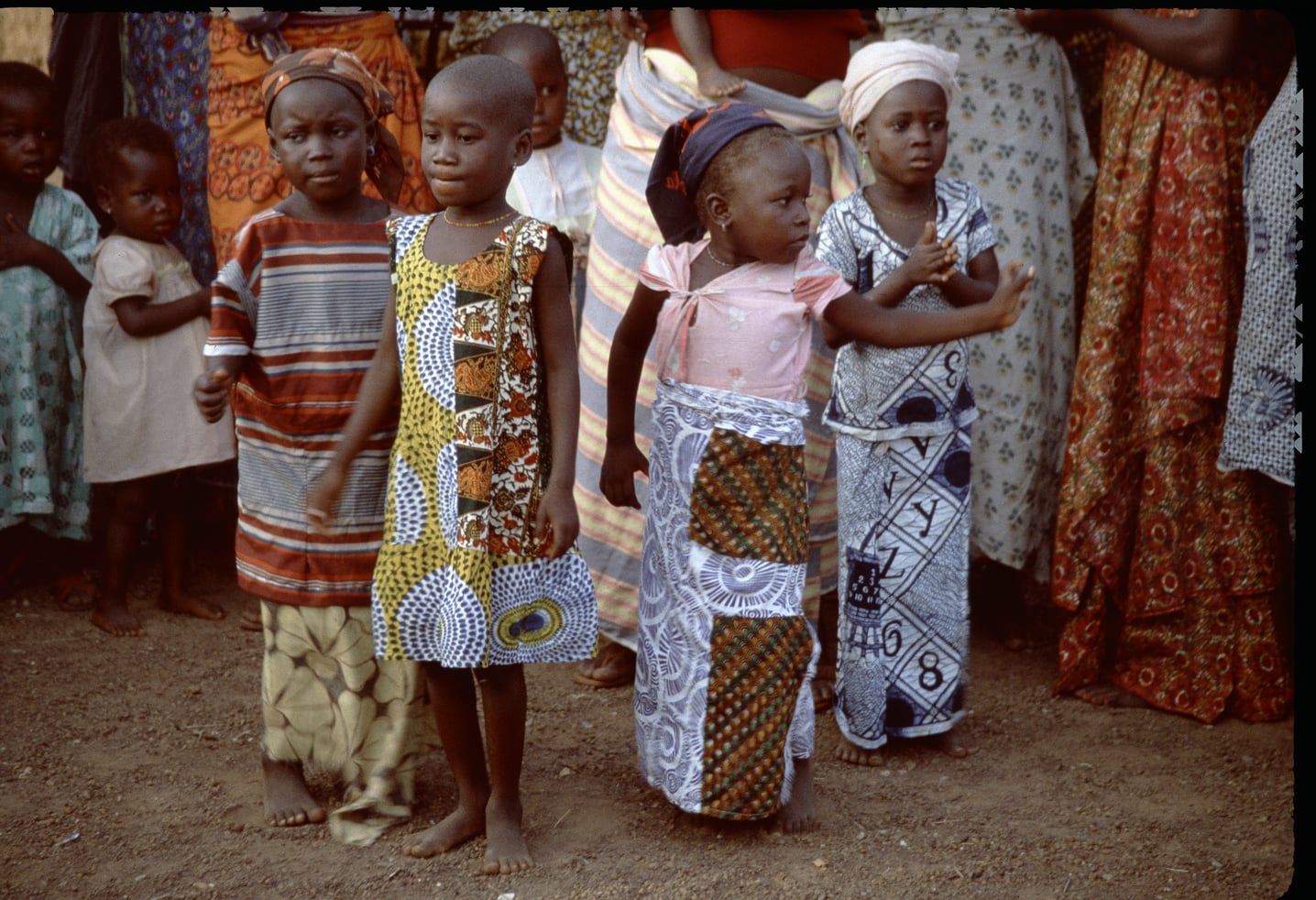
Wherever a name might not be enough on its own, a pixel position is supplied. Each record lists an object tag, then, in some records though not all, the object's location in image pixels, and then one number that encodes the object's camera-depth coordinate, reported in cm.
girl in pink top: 295
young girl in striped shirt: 300
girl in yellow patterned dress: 278
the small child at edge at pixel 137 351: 464
